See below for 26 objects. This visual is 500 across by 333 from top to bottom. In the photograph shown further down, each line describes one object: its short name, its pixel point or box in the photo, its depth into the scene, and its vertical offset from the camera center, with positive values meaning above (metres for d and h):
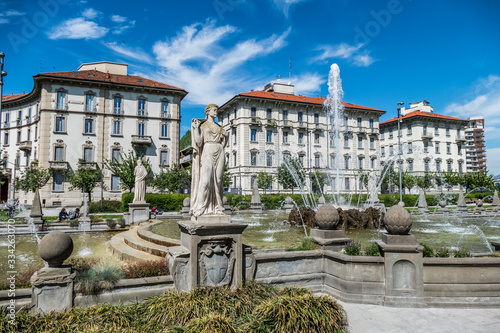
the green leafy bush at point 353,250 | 6.52 -1.30
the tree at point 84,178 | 36.44 +1.08
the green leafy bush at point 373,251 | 6.50 -1.33
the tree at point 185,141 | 73.81 +10.92
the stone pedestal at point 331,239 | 6.99 -1.17
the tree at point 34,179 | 36.50 +1.01
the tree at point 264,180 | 45.44 +0.99
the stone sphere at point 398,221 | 5.95 -0.65
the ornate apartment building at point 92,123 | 39.62 +8.52
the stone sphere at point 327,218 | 7.20 -0.71
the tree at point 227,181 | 43.54 +0.83
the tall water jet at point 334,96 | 31.13 +10.82
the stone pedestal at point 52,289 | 4.70 -1.53
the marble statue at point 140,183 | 16.33 +0.22
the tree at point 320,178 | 50.03 +1.39
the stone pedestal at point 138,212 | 15.90 -1.24
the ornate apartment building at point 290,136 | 49.53 +8.53
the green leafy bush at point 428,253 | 6.45 -1.35
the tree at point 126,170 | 34.00 +1.97
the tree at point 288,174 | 47.03 +1.92
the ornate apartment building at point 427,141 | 62.41 +9.19
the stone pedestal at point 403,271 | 5.91 -1.58
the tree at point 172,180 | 38.41 +0.87
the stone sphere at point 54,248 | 4.76 -0.91
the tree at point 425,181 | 55.44 +0.97
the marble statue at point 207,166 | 5.86 +0.40
